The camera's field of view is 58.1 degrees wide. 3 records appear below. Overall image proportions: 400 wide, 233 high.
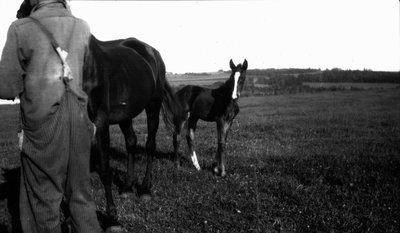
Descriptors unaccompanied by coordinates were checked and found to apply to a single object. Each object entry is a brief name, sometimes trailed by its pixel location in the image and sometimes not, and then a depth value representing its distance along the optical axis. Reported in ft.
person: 9.54
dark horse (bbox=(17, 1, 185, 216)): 14.73
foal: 26.86
